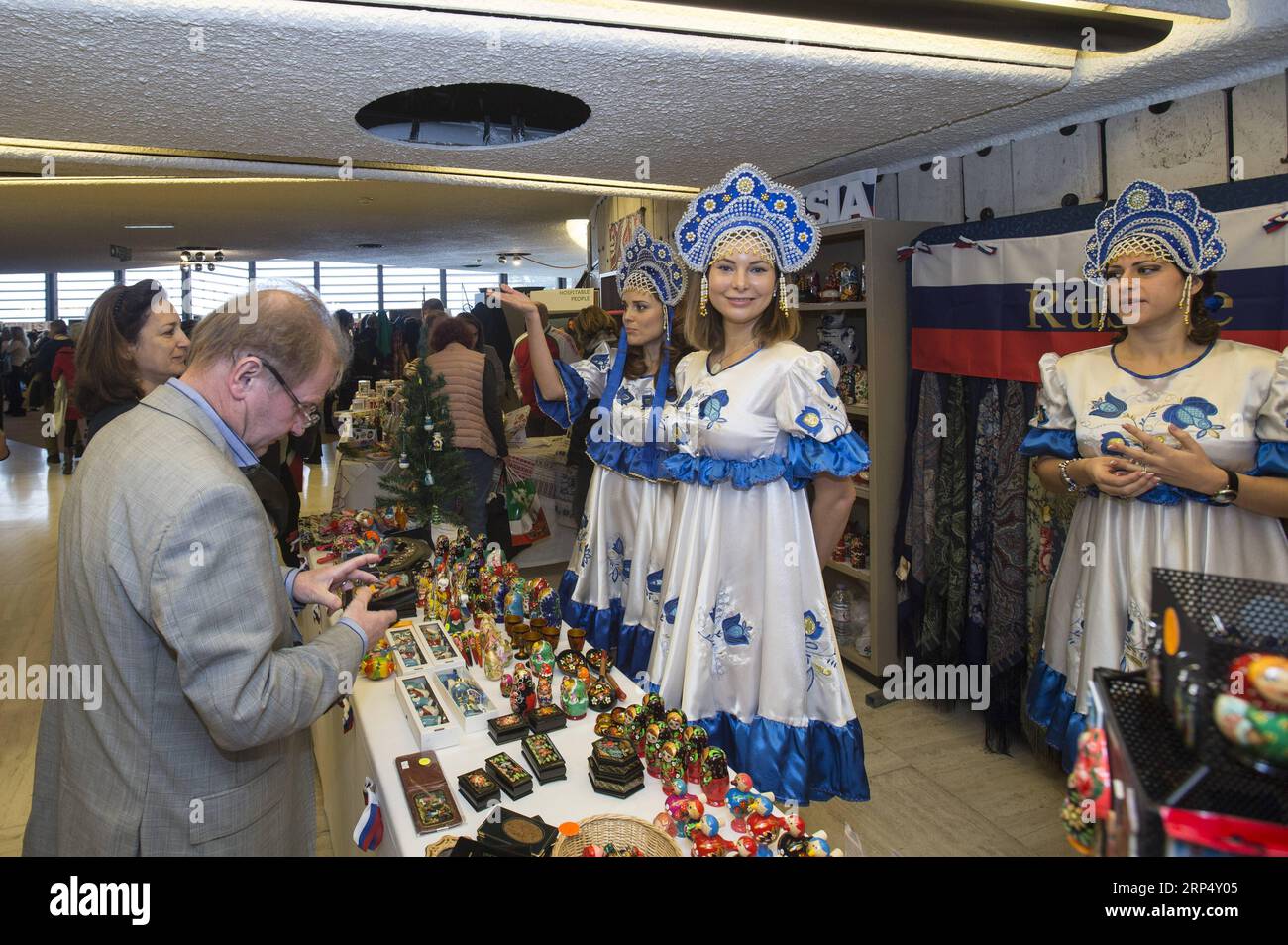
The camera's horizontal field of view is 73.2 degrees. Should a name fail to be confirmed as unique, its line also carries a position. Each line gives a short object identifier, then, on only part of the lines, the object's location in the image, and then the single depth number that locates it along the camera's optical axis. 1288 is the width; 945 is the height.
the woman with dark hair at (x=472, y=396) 4.62
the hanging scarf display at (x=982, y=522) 3.35
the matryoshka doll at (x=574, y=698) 1.91
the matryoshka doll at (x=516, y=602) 2.44
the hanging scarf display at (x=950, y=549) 3.47
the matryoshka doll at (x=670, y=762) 1.61
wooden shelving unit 3.69
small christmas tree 3.53
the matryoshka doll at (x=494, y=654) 2.16
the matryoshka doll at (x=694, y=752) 1.62
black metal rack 0.64
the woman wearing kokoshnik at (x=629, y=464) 3.10
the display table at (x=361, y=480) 5.24
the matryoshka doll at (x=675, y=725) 1.67
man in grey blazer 1.23
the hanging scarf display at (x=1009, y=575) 3.23
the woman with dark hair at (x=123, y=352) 2.53
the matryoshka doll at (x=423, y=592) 2.63
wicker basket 1.39
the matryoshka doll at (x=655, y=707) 1.78
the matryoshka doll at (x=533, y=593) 2.46
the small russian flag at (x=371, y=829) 1.67
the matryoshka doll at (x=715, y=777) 1.58
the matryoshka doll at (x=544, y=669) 1.96
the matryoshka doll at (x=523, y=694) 1.94
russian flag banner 2.38
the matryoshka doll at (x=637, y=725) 1.72
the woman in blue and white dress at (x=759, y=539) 2.44
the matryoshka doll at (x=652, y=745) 1.66
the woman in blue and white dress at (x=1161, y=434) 2.16
